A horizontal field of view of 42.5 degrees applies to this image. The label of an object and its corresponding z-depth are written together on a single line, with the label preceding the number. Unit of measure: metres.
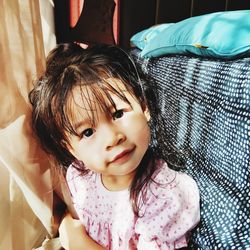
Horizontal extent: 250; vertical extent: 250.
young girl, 0.64
